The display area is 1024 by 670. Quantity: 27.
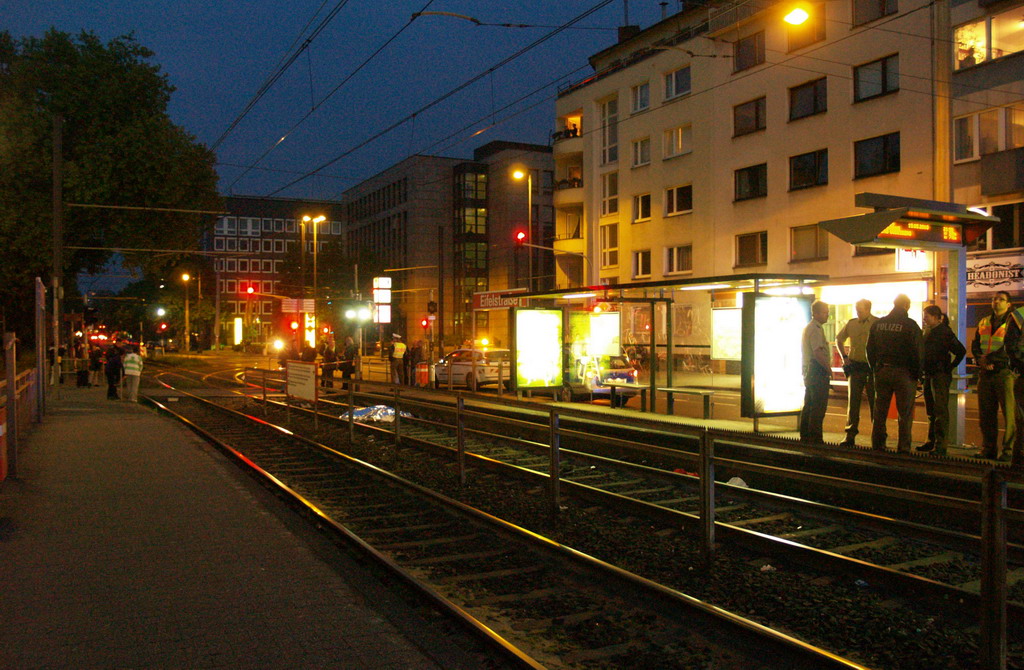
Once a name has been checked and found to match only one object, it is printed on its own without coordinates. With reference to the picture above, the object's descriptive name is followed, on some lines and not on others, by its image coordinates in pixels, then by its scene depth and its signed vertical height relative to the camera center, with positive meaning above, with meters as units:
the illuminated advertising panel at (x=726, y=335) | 14.58 +0.09
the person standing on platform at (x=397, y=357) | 26.12 -0.47
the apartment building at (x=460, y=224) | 70.69 +10.04
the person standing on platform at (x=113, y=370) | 25.17 -0.81
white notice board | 16.70 -0.76
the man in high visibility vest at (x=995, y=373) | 8.98 -0.36
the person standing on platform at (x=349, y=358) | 28.70 -0.55
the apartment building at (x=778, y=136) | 24.94 +7.55
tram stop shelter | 12.13 +0.04
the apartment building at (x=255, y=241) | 107.75 +13.15
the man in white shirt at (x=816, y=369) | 10.38 -0.35
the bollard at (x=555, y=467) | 8.17 -1.21
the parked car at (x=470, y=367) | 26.88 -0.80
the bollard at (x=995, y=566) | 4.25 -1.14
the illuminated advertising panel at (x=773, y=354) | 11.87 -0.20
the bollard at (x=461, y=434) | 10.09 -1.10
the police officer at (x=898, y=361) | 9.33 -0.23
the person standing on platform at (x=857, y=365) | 10.57 -0.31
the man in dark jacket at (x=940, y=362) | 9.52 -0.25
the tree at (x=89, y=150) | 28.62 +6.61
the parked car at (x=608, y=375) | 16.97 -0.70
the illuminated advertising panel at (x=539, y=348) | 17.89 -0.15
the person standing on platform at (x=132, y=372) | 23.67 -0.81
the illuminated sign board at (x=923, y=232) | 10.50 +1.36
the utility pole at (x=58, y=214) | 23.97 +3.65
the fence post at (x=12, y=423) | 10.69 -1.00
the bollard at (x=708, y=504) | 6.40 -1.23
